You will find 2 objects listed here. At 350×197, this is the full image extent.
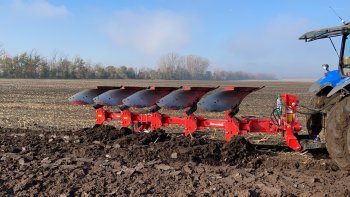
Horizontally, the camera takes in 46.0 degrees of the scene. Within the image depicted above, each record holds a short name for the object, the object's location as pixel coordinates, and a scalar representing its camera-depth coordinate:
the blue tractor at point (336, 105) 5.07
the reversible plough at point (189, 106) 6.20
